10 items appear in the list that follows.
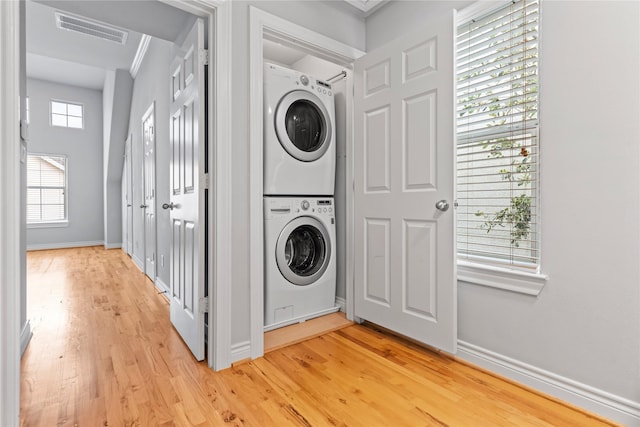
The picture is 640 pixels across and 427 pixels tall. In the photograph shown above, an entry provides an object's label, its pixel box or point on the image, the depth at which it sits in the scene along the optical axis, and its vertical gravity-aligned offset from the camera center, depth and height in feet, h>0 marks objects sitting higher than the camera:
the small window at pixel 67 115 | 20.44 +6.13
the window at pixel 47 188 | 20.02 +1.29
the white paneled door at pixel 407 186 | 5.75 +0.47
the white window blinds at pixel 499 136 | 5.12 +1.27
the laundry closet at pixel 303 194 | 7.36 +0.37
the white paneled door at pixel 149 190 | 11.51 +0.71
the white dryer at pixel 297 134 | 7.28 +1.84
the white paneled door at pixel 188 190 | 5.79 +0.38
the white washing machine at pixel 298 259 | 7.39 -1.26
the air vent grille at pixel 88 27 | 10.77 +6.49
